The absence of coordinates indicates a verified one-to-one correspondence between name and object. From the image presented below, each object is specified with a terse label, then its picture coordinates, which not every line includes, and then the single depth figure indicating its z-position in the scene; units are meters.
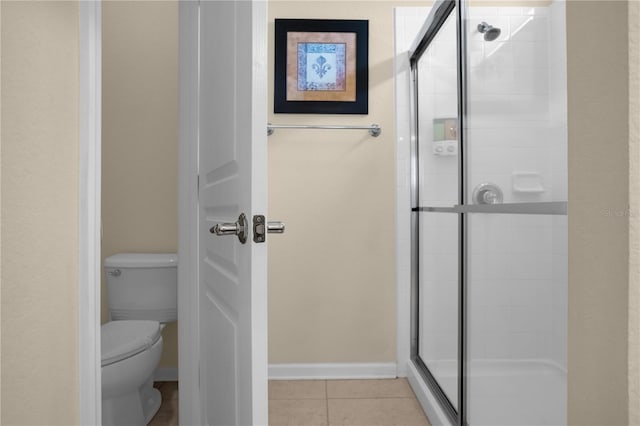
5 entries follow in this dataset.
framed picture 2.12
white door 0.77
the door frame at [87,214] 0.85
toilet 1.48
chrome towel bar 2.08
